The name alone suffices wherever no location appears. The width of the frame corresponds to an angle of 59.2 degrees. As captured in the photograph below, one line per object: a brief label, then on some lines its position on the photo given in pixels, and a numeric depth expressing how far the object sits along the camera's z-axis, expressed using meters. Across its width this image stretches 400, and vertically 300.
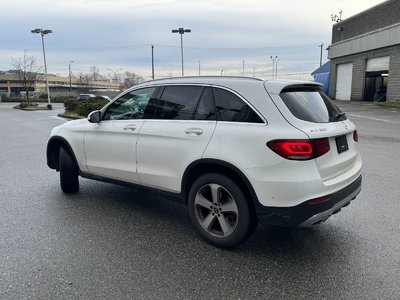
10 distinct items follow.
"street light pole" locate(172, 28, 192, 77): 36.62
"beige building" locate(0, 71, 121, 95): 106.50
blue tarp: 38.58
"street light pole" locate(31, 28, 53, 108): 41.28
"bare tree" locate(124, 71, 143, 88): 88.34
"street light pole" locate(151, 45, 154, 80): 53.61
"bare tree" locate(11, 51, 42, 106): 49.90
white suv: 3.12
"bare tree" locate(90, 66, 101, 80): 112.30
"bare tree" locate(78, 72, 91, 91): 109.53
